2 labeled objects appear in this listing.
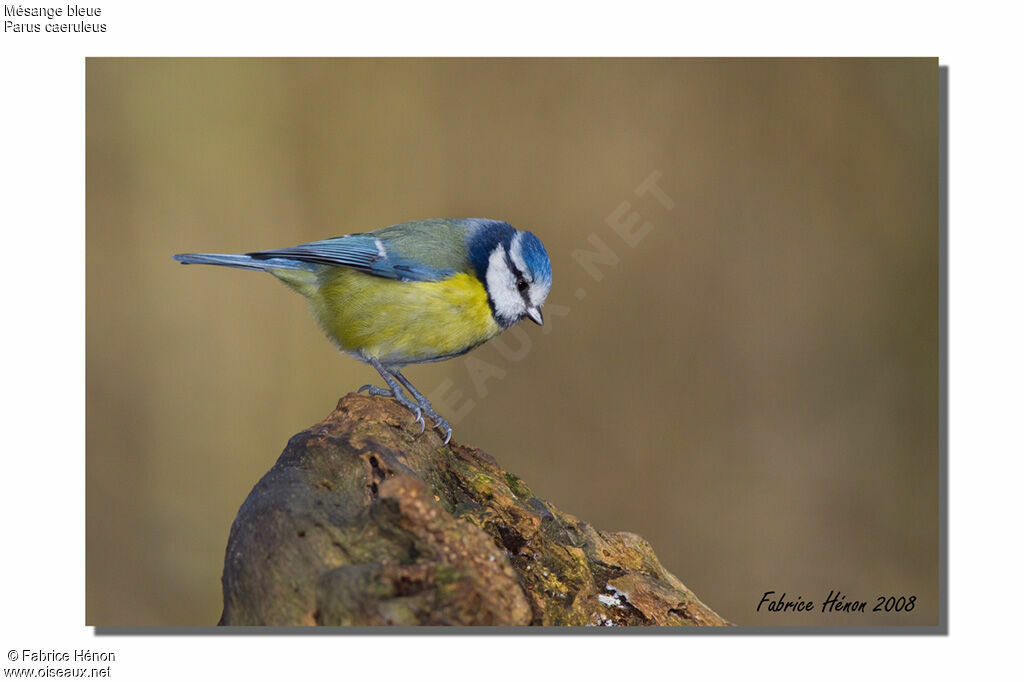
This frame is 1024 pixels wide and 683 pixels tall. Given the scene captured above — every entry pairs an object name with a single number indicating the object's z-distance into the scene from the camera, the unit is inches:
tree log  176.6
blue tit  180.4
